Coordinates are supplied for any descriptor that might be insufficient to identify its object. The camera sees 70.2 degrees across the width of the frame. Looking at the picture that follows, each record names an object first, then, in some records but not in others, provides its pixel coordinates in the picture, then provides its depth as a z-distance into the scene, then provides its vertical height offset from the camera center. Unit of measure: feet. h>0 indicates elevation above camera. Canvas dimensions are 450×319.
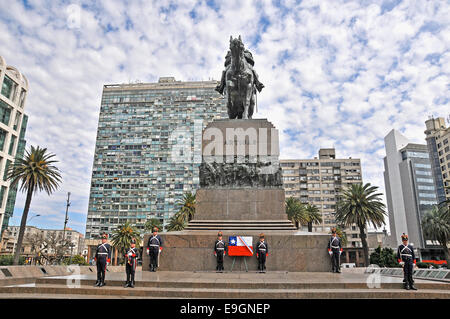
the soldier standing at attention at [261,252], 38.27 -0.21
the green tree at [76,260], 163.18 -6.60
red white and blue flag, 39.96 +0.48
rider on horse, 61.31 +34.15
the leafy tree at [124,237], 184.96 +6.20
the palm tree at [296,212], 169.37 +19.70
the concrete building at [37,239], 172.29 +8.51
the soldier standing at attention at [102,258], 29.68 -0.98
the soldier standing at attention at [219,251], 38.73 -0.17
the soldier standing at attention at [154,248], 39.19 +0.07
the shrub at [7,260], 112.47 -4.70
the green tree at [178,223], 145.89 +11.52
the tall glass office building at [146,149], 299.17 +94.79
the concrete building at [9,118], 169.58 +69.64
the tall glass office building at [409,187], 362.53 +77.03
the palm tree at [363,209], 136.67 +17.74
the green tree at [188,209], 145.89 +17.63
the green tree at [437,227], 165.37 +13.11
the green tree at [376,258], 136.71 -2.49
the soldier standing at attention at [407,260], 28.37 -0.68
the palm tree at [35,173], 113.39 +25.92
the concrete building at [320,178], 310.86 +69.80
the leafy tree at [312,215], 187.06 +20.73
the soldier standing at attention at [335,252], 38.45 -0.08
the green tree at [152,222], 188.38 +15.34
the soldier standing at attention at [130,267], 29.04 -1.66
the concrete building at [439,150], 284.00 +91.88
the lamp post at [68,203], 156.55 +20.62
